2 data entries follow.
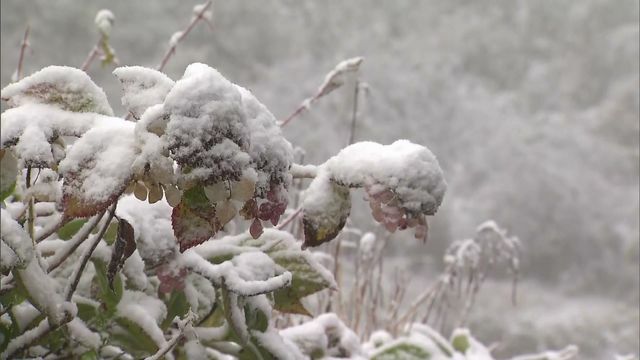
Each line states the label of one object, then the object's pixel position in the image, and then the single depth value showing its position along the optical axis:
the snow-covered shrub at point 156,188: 2.23
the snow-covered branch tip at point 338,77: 3.61
